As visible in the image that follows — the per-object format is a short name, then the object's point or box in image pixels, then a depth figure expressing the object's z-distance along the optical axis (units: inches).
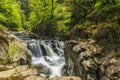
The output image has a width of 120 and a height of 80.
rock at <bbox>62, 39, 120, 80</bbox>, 196.2
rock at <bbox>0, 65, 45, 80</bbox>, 150.2
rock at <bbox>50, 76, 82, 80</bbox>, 155.7
